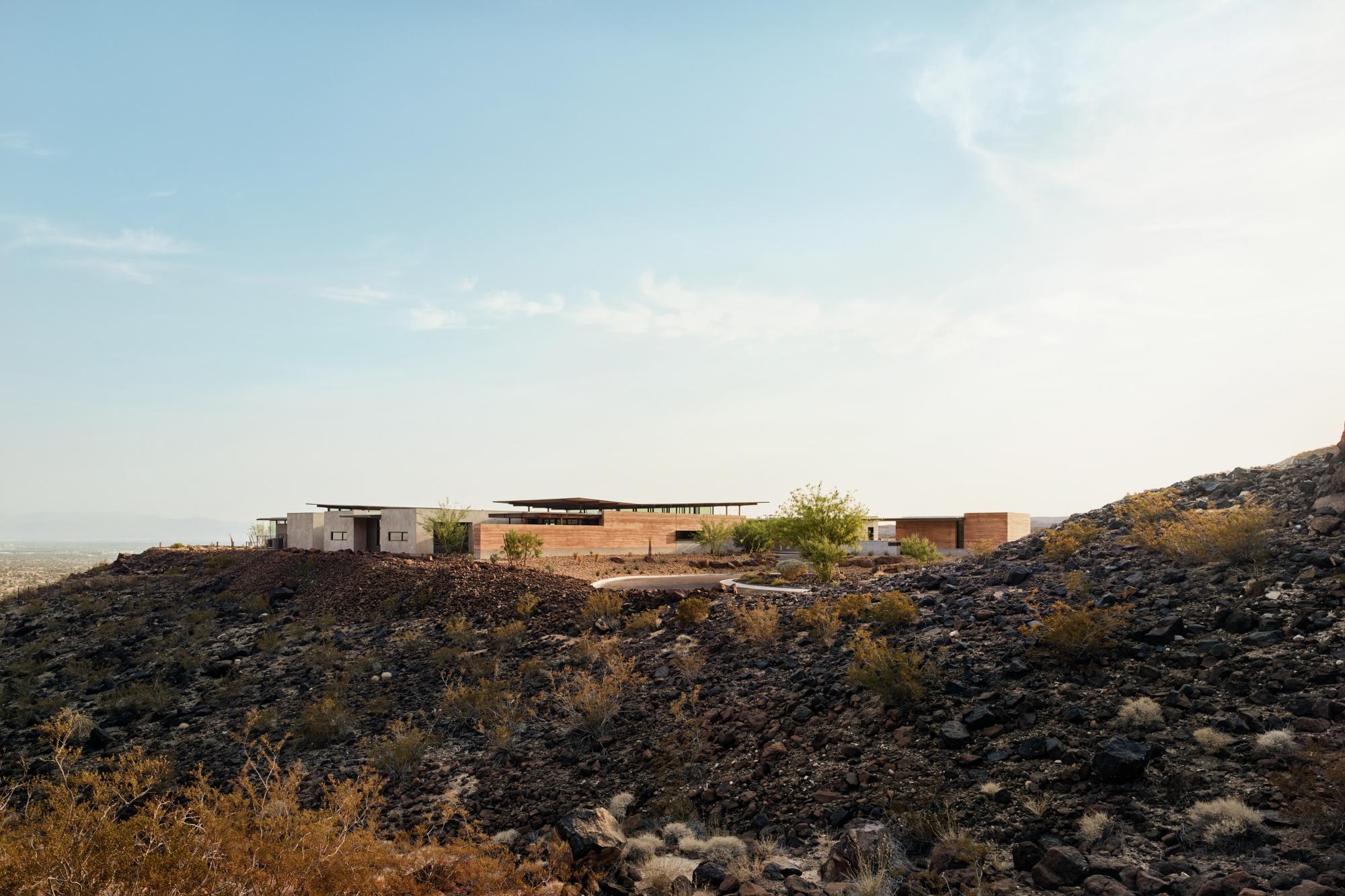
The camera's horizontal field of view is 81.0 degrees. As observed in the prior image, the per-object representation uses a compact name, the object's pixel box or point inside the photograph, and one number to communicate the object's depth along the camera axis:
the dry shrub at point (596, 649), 16.55
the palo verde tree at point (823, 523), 37.84
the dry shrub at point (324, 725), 14.89
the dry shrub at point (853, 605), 15.64
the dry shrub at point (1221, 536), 13.18
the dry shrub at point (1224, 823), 7.31
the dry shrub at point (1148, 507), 16.70
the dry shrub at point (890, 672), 11.41
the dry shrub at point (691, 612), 17.84
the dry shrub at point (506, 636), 18.17
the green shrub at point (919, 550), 42.62
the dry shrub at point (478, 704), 14.59
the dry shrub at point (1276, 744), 8.30
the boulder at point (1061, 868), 7.21
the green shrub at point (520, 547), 40.34
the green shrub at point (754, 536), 55.31
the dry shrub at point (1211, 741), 8.66
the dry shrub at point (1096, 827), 7.74
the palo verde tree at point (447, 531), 45.28
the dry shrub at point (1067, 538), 16.52
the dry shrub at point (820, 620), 15.02
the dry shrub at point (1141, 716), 9.34
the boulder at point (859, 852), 8.04
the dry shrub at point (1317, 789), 7.21
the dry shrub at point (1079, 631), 11.24
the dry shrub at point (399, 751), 13.09
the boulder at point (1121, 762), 8.53
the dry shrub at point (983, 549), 19.80
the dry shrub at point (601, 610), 19.00
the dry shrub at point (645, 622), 17.98
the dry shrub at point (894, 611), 14.59
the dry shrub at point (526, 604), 19.80
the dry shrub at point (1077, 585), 13.70
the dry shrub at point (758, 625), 15.73
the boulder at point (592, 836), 8.91
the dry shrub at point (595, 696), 13.41
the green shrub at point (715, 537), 54.88
